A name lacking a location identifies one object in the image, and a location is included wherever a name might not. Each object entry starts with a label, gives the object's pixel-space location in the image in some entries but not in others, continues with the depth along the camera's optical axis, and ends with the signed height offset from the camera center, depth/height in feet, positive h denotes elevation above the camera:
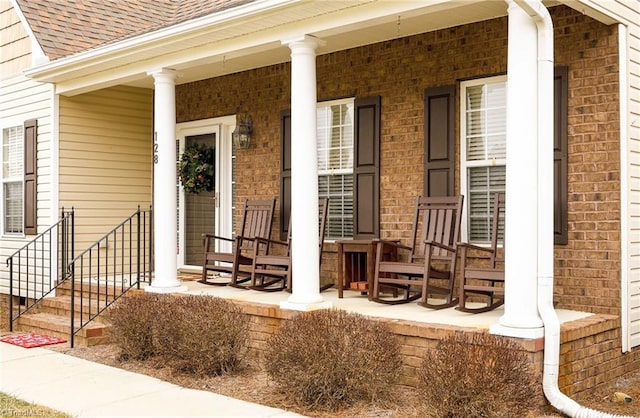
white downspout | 15.19 +0.91
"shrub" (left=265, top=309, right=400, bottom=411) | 15.11 -3.34
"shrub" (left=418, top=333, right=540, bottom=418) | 13.33 -3.31
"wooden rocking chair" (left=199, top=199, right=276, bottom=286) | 24.31 -1.36
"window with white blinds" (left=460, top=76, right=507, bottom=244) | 20.76 +1.69
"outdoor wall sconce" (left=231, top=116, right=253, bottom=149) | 27.27 +2.75
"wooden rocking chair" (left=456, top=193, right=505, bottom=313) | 17.90 -1.69
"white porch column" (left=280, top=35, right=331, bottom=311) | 19.60 +0.88
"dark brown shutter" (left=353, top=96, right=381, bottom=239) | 23.34 +1.21
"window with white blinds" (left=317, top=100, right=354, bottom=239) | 24.57 +1.51
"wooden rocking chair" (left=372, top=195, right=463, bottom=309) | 19.34 -1.50
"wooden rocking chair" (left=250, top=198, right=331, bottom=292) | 22.95 -1.94
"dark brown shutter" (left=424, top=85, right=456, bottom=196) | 21.36 +1.98
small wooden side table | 21.68 -1.83
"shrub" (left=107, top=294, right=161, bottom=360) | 19.92 -3.43
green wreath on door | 29.45 +1.50
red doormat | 23.35 -4.52
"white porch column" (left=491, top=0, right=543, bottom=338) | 15.15 +0.67
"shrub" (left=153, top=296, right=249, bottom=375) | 17.94 -3.34
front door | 29.14 +0.28
